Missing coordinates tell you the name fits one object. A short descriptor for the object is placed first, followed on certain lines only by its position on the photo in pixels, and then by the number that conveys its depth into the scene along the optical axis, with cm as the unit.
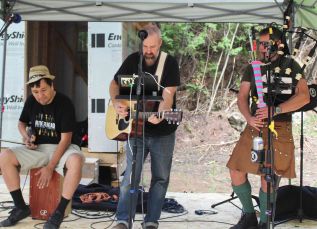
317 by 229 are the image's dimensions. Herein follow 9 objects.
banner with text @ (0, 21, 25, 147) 710
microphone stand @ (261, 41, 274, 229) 331
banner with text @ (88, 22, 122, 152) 693
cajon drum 430
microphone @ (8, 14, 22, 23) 467
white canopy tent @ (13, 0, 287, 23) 493
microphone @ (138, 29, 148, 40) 324
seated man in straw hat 413
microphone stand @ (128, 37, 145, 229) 331
